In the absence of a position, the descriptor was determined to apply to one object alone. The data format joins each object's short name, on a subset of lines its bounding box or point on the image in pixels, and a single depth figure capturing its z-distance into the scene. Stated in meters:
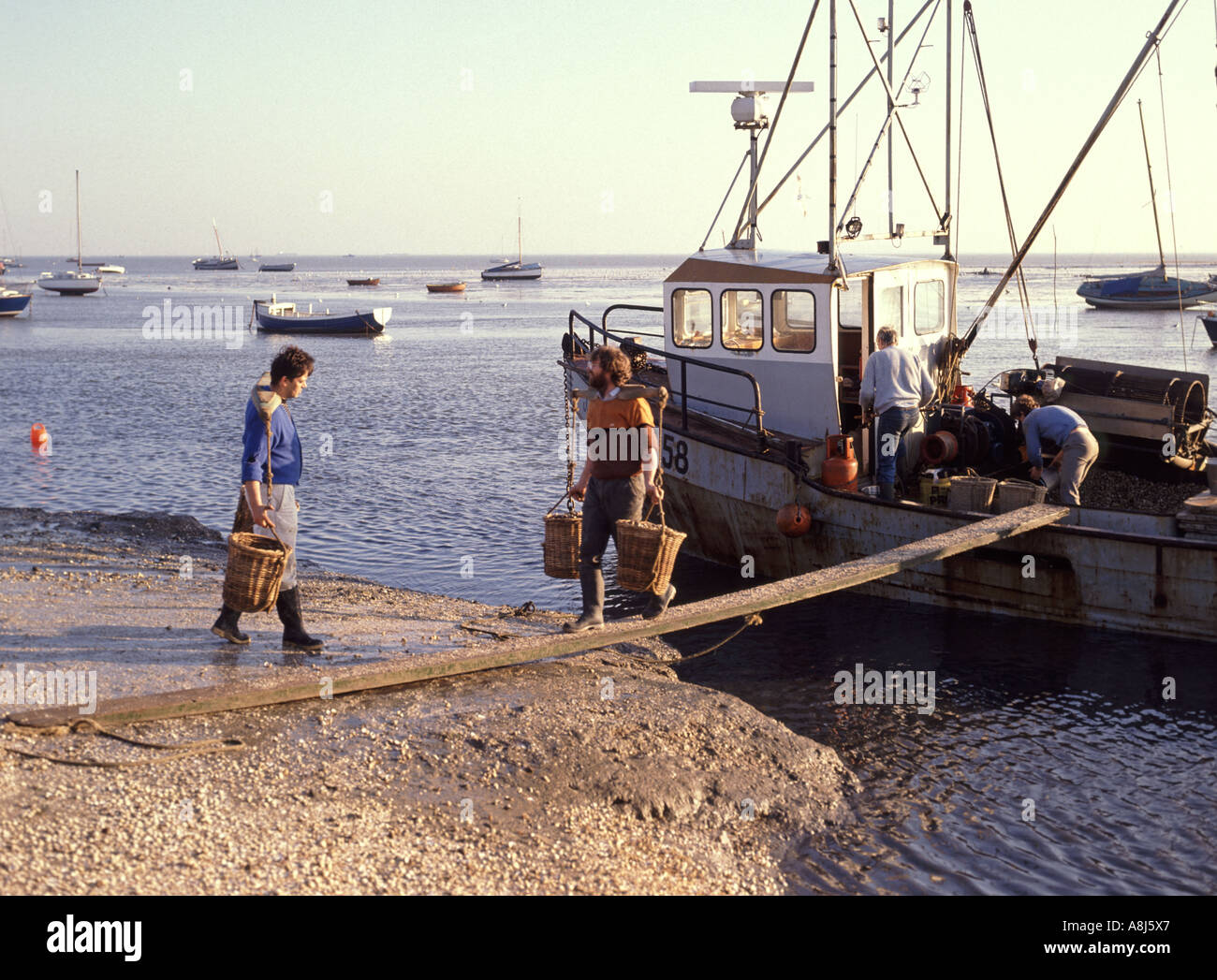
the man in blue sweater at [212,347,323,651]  7.06
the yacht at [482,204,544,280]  153.86
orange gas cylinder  11.73
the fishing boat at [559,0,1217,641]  11.02
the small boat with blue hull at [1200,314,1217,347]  48.41
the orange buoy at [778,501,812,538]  11.88
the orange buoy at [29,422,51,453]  22.31
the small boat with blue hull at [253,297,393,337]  61.25
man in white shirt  11.36
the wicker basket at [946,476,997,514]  11.30
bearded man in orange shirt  7.30
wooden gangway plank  6.36
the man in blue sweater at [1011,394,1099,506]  11.14
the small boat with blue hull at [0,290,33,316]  70.94
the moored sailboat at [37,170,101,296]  103.44
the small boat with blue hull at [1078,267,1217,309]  74.56
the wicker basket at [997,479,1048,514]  11.15
